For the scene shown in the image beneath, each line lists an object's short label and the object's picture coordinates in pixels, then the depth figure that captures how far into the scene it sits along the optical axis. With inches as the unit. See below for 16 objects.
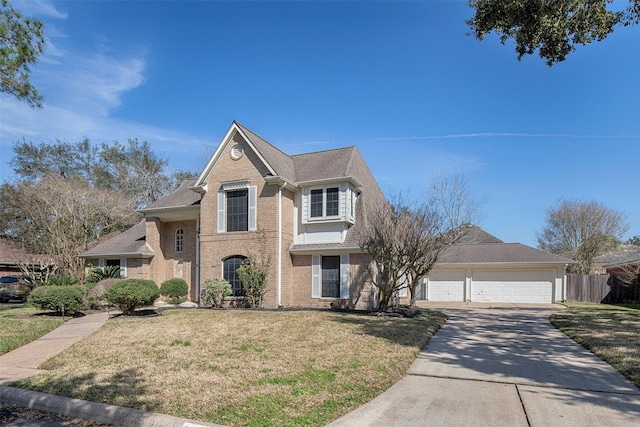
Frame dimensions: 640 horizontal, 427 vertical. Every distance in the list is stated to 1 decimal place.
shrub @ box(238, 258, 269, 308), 701.9
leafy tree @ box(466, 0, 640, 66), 400.8
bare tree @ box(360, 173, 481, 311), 594.2
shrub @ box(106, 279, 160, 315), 551.8
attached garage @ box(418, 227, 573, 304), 952.9
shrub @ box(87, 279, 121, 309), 663.8
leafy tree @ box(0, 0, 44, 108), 490.6
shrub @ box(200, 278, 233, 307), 720.3
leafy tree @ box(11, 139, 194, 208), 1478.8
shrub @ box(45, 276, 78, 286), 690.2
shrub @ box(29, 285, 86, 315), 538.0
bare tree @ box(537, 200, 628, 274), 1398.9
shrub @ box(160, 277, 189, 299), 814.5
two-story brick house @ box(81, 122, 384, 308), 714.2
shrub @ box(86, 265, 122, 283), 851.4
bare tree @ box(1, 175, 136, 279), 952.9
